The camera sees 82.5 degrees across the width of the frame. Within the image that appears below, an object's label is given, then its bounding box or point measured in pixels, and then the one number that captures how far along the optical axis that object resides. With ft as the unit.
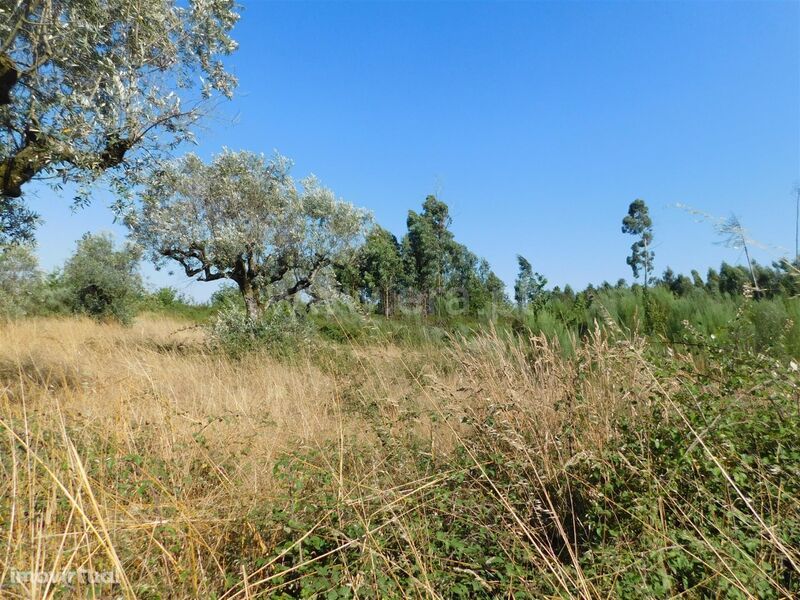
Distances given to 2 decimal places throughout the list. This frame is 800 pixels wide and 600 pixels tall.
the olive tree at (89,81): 14.06
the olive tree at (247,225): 34.81
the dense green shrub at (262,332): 27.68
